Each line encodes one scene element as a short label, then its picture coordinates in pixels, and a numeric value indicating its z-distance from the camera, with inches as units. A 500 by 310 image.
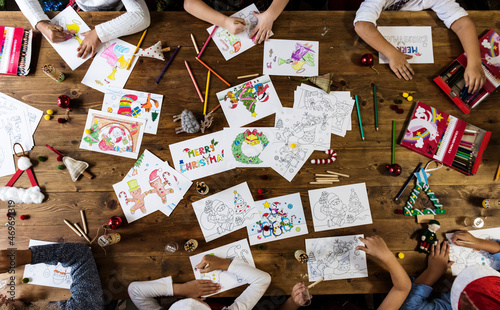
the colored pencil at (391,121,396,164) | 59.7
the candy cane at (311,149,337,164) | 59.1
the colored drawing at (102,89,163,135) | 59.7
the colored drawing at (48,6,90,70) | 60.9
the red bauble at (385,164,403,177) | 57.3
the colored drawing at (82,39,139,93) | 60.4
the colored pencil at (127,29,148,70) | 60.7
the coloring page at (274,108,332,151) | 59.9
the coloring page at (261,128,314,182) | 59.4
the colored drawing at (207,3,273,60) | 61.8
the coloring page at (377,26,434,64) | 62.3
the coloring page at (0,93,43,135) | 59.6
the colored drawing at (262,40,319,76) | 61.3
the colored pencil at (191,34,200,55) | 61.2
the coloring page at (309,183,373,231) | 58.9
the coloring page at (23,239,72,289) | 57.1
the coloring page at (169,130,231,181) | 58.9
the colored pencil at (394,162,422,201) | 59.3
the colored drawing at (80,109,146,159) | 59.1
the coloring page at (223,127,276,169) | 59.4
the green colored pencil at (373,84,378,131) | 60.4
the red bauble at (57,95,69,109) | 57.1
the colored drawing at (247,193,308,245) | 58.5
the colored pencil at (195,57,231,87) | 60.6
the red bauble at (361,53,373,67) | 59.4
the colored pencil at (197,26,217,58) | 61.2
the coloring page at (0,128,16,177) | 59.0
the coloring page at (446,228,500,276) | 58.6
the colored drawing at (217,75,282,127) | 60.0
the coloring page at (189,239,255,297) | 58.1
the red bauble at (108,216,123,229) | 55.5
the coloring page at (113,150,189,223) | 58.6
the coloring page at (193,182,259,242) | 58.5
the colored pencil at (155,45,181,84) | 60.5
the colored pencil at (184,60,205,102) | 60.2
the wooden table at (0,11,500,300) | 58.1
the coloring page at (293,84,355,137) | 60.4
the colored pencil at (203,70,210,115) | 59.8
